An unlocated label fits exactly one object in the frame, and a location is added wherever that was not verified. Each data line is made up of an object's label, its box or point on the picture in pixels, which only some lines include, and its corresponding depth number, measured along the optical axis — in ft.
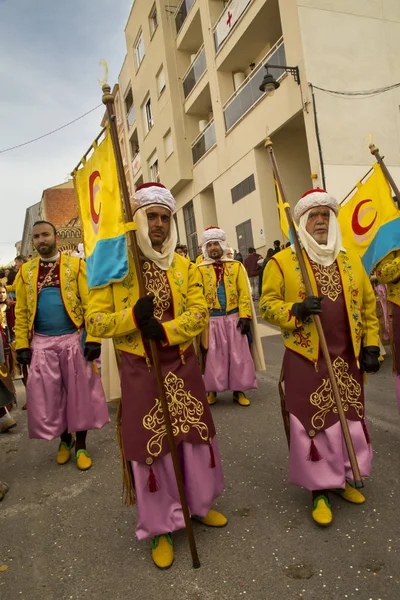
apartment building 37.45
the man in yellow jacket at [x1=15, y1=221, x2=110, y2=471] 13.32
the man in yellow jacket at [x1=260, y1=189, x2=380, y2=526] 9.19
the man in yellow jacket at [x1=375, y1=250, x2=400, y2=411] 11.82
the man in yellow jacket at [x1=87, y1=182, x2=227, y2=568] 8.32
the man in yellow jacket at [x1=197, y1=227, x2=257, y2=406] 18.15
